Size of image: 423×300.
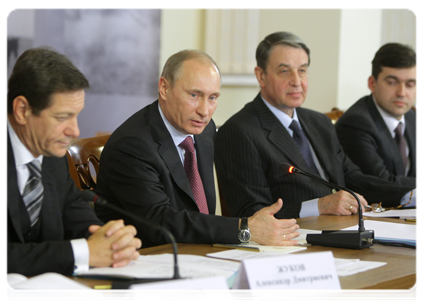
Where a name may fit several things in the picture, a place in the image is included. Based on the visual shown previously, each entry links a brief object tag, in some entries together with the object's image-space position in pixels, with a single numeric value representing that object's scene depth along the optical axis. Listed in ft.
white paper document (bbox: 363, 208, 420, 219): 13.88
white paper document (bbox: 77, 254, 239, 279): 11.96
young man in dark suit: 15.88
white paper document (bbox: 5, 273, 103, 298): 11.65
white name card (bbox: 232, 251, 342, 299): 11.74
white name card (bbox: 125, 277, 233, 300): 10.60
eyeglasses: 14.10
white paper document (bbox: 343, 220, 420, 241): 13.00
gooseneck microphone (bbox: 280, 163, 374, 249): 12.69
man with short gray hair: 14.19
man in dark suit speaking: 12.82
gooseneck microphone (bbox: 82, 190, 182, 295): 11.75
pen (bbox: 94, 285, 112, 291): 11.82
